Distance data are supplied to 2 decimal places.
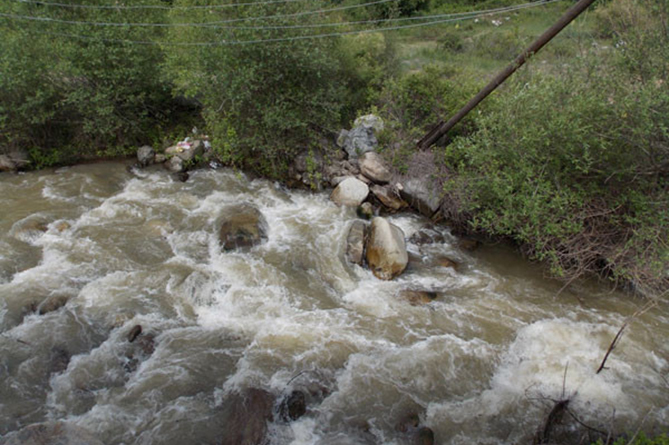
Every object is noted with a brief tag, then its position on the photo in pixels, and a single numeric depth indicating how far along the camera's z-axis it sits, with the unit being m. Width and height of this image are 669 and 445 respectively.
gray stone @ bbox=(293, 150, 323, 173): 13.17
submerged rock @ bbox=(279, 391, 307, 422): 6.48
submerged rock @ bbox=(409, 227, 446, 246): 11.06
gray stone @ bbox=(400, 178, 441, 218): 11.81
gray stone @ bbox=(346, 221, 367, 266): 10.07
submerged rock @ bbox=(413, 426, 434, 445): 6.14
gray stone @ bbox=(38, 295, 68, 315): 8.09
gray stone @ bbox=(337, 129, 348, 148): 13.66
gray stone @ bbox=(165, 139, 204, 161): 14.33
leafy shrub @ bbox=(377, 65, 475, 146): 12.97
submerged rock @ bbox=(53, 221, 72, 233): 10.54
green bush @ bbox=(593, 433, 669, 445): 4.97
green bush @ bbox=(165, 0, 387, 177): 12.06
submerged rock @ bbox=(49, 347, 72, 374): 7.03
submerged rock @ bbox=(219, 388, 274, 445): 6.04
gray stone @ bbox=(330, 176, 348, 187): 12.94
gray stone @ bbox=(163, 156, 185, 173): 14.12
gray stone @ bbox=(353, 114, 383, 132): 13.41
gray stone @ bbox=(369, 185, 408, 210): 12.27
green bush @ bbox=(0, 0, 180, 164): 12.88
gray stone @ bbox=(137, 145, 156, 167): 14.41
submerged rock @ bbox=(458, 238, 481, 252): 10.86
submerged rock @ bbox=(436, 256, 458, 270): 10.16
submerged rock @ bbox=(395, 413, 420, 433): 6.38
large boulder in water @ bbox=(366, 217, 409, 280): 9.66
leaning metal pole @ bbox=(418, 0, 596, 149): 8.17
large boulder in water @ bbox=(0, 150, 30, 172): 13.41
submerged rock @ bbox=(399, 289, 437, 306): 8.92
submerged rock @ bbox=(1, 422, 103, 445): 5.60
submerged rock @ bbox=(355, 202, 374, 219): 11.96
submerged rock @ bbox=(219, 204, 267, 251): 10.34
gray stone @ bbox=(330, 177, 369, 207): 12.19
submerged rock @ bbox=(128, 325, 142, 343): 7.64
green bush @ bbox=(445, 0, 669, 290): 7.84
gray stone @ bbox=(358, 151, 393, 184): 12.53
